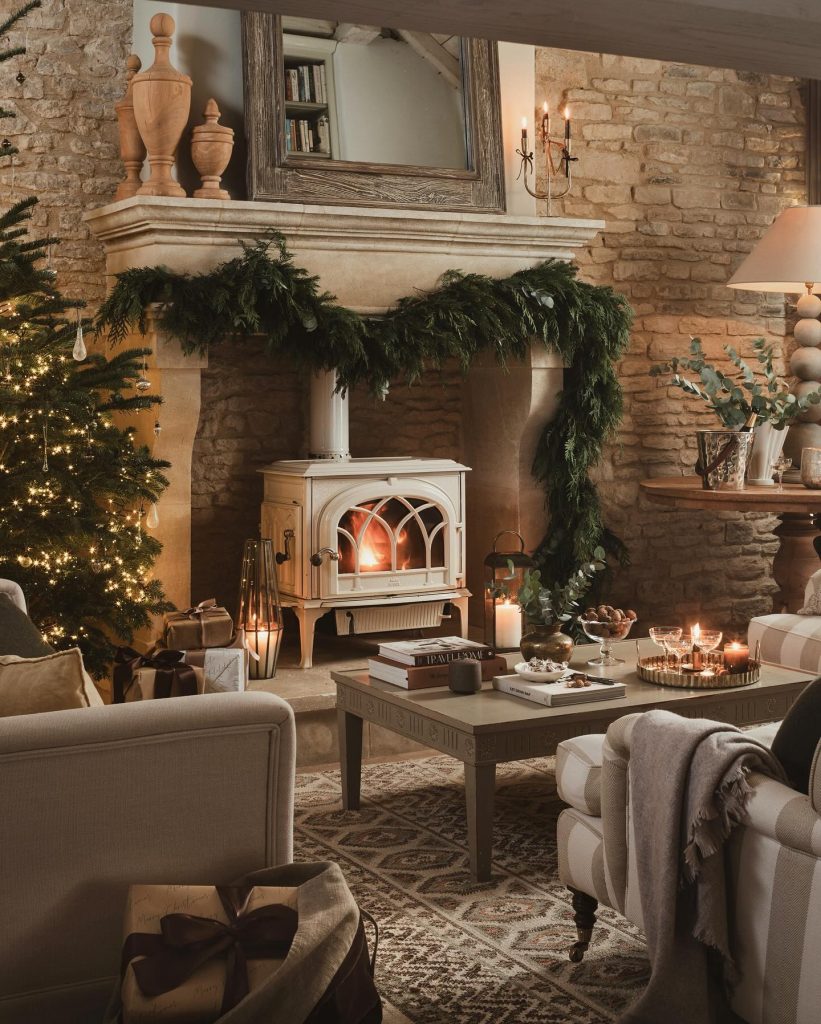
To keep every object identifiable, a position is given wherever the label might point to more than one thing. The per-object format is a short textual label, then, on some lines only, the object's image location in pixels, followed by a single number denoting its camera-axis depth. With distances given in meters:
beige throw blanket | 2.41
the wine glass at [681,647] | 3.80
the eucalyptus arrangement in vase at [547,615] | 3.92
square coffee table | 3.43
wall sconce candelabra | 5.68
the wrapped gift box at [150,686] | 3.71
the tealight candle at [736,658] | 3.81
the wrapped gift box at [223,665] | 4.34
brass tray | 3.73
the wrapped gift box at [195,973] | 2.17
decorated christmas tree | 4.37
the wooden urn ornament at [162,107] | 4.86
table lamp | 5.86
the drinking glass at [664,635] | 3.79
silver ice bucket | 5.57
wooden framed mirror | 5.09
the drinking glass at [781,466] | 5.69
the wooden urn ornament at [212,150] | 4.94
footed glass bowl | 3.92
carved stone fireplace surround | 4.93
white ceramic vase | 5.75
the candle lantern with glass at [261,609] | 4.90
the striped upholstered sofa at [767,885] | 2.28
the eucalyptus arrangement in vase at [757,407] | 5.73
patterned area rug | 2.80
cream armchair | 2.33
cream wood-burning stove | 5.04
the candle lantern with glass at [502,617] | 4.50
